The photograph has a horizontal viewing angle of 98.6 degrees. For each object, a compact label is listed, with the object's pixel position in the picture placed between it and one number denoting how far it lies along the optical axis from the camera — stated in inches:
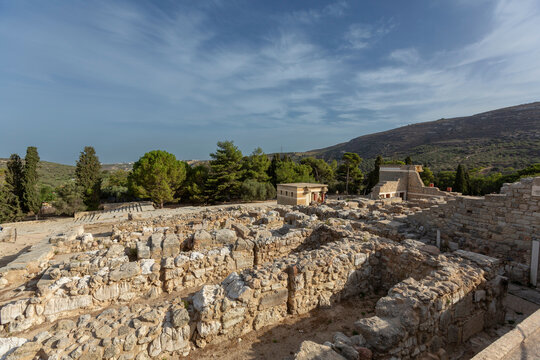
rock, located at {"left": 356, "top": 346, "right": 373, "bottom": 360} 125.9
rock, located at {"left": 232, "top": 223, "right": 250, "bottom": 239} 346.0
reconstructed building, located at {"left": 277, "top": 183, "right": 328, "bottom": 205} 904.9
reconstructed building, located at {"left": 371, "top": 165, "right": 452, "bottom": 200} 796.0
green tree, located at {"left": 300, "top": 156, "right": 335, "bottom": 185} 1521.9
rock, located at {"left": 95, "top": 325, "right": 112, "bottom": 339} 141.7
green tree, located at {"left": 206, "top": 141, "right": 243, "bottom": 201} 1154.0
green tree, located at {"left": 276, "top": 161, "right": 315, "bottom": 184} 1305.4
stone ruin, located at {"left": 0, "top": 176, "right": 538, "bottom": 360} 142.5
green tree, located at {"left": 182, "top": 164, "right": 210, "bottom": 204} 1115.3
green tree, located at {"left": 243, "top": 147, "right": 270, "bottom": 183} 1274.6
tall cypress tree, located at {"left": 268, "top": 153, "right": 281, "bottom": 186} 1378.0
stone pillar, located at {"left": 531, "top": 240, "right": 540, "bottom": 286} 239.1
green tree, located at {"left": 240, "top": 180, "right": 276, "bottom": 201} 1147.4
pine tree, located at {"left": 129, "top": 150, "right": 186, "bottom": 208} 997.8
